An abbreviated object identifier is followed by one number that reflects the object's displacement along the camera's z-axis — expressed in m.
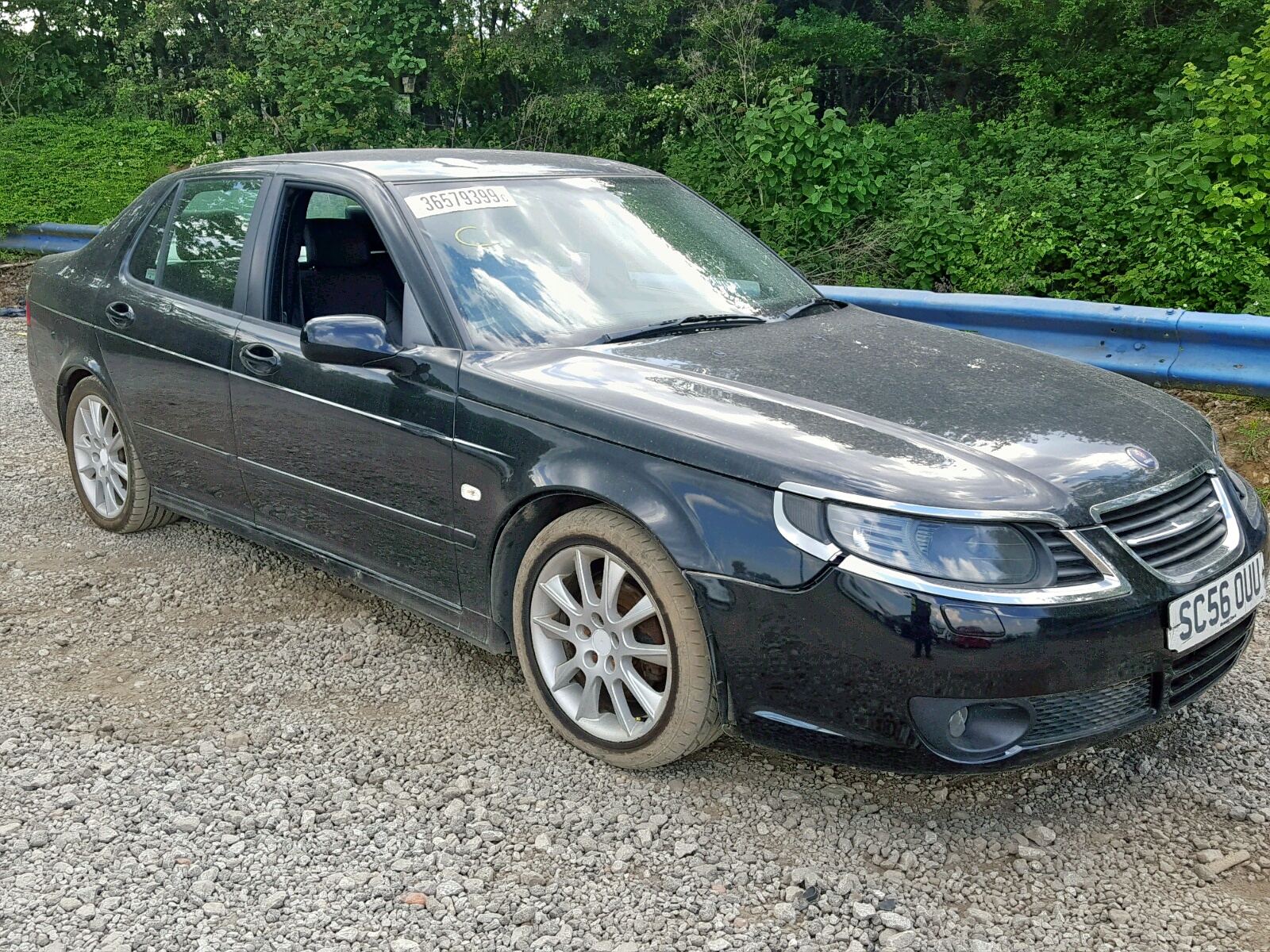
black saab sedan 2.72
